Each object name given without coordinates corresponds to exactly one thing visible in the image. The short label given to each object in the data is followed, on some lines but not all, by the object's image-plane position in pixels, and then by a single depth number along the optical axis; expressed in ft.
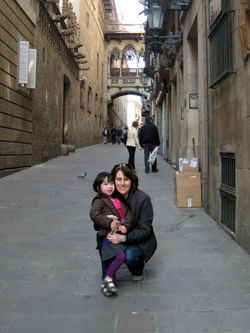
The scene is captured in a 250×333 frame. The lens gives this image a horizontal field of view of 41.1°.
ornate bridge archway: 122.11
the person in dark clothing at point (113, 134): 101.29
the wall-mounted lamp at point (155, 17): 28.17
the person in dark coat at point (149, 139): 33.94
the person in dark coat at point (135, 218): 9.47
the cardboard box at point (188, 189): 19.44
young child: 9.22
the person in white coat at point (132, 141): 34.45
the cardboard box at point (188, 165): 19.85
